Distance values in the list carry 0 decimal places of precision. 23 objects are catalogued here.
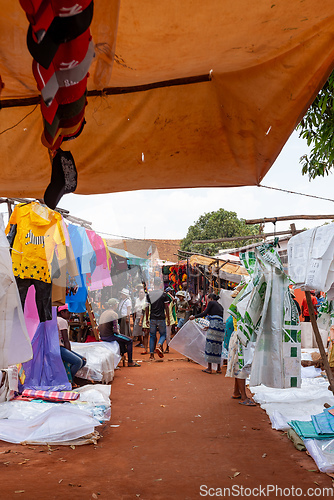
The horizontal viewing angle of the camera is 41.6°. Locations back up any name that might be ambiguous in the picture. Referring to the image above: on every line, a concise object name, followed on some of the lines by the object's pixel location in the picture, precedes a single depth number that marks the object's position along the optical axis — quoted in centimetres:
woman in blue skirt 982
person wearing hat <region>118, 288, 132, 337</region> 1238
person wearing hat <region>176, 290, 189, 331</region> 1432
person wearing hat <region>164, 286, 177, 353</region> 1486
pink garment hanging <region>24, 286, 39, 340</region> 593
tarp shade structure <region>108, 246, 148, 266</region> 1346
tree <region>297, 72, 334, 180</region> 459
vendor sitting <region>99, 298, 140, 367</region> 993
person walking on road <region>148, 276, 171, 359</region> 1185
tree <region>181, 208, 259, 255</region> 3459
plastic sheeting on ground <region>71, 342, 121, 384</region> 778
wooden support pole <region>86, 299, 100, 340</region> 934
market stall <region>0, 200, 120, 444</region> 515
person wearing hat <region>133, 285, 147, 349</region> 1330
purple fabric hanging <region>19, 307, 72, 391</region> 675
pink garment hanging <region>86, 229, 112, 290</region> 906
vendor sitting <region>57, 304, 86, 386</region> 705
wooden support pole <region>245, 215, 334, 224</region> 584
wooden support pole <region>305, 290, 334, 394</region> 568
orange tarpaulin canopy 215
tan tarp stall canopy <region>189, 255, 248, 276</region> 1524
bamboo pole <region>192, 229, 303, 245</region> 594
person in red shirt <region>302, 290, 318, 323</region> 1341
